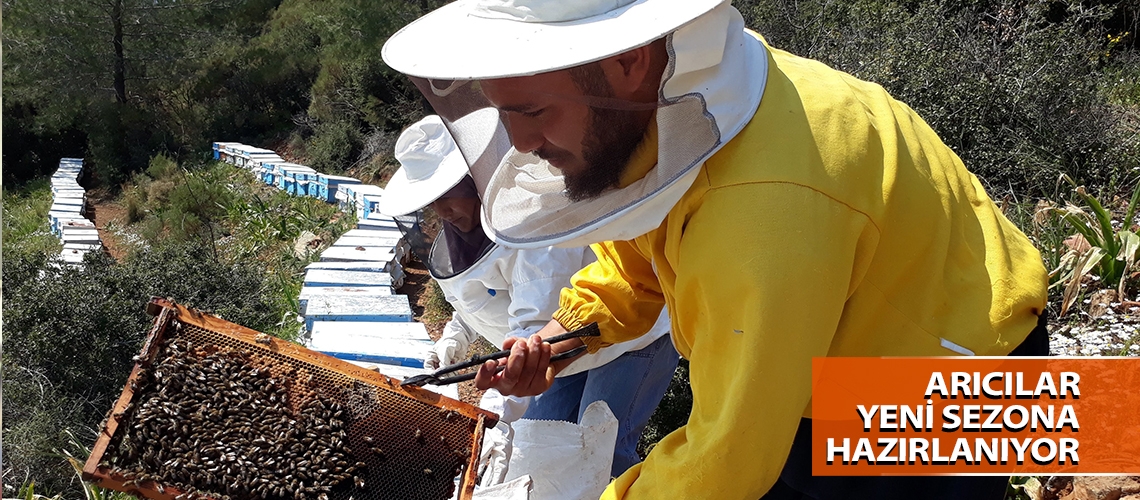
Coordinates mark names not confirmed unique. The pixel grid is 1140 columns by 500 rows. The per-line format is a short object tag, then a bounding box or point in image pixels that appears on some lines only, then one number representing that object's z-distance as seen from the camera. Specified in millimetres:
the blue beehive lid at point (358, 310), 5336
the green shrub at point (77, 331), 4574
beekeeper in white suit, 3191
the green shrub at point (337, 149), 15508
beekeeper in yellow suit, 1352
